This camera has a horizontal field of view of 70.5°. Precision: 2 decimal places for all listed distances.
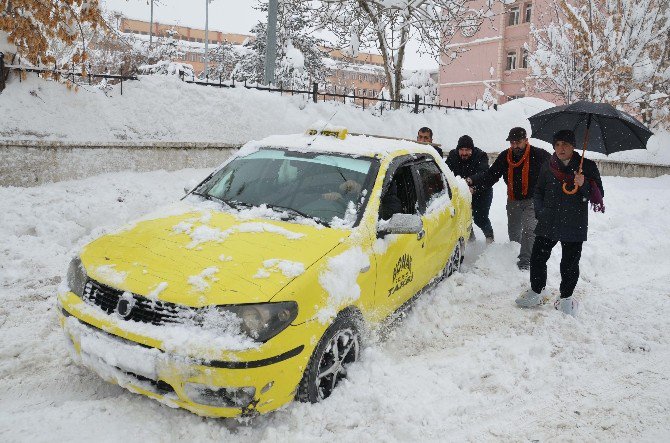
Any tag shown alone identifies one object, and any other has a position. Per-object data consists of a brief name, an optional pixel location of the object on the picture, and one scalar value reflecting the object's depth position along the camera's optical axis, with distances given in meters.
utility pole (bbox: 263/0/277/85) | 10.95
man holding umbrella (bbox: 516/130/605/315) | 4.46
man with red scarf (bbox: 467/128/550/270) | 5.88
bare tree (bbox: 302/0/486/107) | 12.96
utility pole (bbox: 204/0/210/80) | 36.56
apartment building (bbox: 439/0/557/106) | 33.88
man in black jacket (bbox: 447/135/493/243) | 6.58
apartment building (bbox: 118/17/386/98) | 69.69
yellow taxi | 2.49
